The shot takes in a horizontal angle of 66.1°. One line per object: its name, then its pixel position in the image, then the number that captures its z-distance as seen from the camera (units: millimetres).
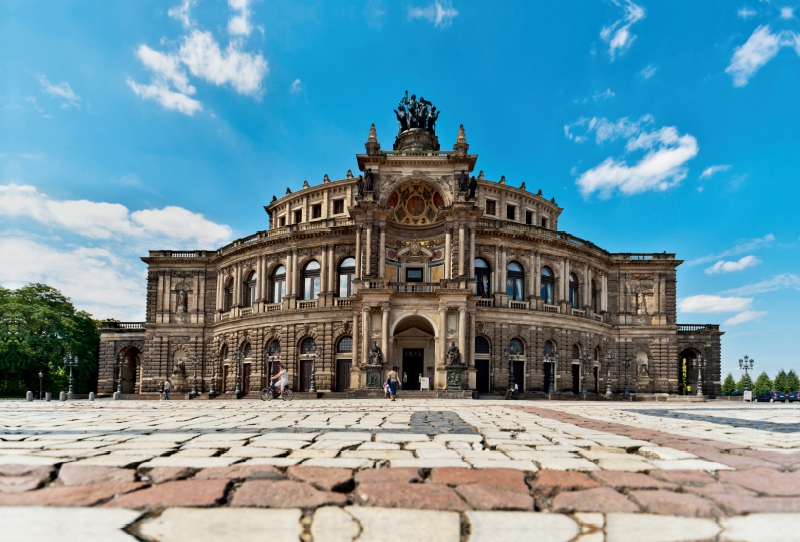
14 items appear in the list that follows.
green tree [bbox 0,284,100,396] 45469
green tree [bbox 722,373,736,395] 107125
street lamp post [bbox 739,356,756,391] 46156
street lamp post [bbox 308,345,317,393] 39750
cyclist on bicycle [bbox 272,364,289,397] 29270
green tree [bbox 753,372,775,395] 104562
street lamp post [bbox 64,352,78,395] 41291
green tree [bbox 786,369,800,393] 99000
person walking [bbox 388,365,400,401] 29688
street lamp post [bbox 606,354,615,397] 43609
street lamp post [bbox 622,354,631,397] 44588
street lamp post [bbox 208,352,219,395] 45094
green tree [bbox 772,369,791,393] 101075
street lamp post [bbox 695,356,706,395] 47938
